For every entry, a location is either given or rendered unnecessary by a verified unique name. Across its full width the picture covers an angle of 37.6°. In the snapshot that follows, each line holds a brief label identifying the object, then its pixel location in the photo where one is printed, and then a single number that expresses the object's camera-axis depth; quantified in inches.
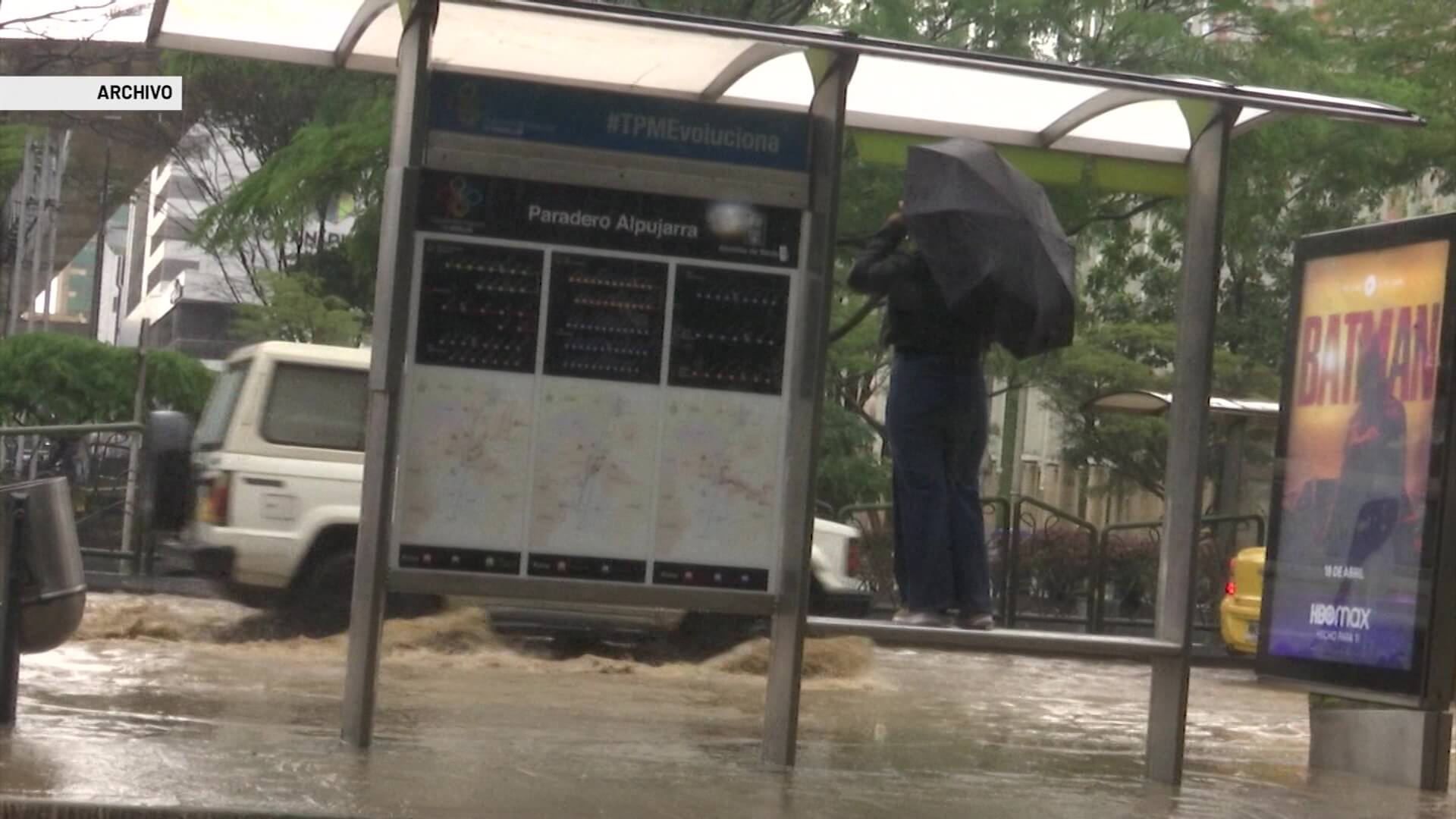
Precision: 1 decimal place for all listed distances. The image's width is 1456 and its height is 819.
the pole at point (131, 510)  674.2
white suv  528.1
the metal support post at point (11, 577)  301.3
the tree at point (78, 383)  879.1
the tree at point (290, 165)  753.0
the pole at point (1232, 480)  889.5
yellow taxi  734.5
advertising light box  350.6
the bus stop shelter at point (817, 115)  286.7
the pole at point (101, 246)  1027.3
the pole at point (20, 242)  847.1
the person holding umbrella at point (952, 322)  305.4
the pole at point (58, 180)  895.0
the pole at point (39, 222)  890.3
